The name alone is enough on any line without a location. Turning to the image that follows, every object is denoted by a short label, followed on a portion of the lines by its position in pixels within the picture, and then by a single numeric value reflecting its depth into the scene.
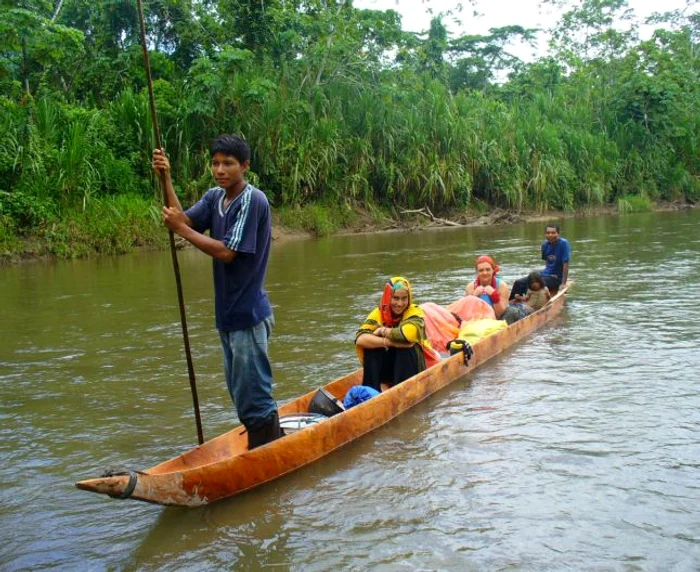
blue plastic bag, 5.02
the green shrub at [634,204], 27.97
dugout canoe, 3.52
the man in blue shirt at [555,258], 9.46
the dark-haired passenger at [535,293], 8.80
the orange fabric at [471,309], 7.38
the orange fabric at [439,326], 6.70
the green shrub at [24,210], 15.47
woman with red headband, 7.71
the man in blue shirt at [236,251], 3.46
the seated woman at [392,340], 5.22
